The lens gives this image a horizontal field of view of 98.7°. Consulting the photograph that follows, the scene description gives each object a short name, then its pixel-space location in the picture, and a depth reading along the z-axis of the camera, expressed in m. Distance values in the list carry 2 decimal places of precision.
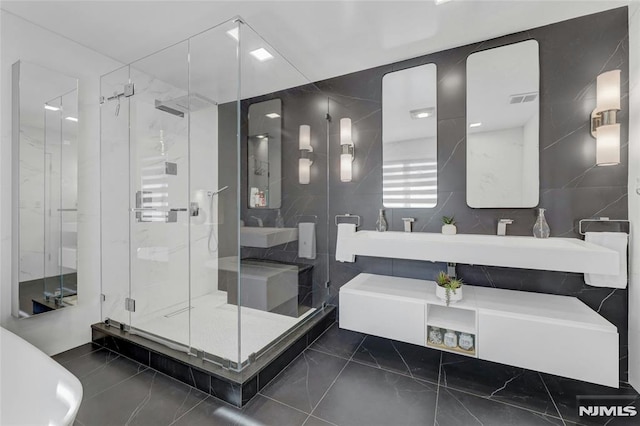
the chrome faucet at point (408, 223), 2.47
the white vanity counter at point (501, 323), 1.53
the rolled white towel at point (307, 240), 2.56
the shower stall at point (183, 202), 2.16
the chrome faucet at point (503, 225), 2.14
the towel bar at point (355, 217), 2.73
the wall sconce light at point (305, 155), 2.55
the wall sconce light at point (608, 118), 1.79
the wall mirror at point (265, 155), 2.11
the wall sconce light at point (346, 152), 2.73
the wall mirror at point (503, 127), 2.10
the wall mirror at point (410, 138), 2.44
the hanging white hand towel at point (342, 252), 2.25
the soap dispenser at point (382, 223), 2.56
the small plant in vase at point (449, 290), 1.91
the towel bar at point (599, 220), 1.85
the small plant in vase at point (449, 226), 2.30
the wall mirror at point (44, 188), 1.93
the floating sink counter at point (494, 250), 1.59
